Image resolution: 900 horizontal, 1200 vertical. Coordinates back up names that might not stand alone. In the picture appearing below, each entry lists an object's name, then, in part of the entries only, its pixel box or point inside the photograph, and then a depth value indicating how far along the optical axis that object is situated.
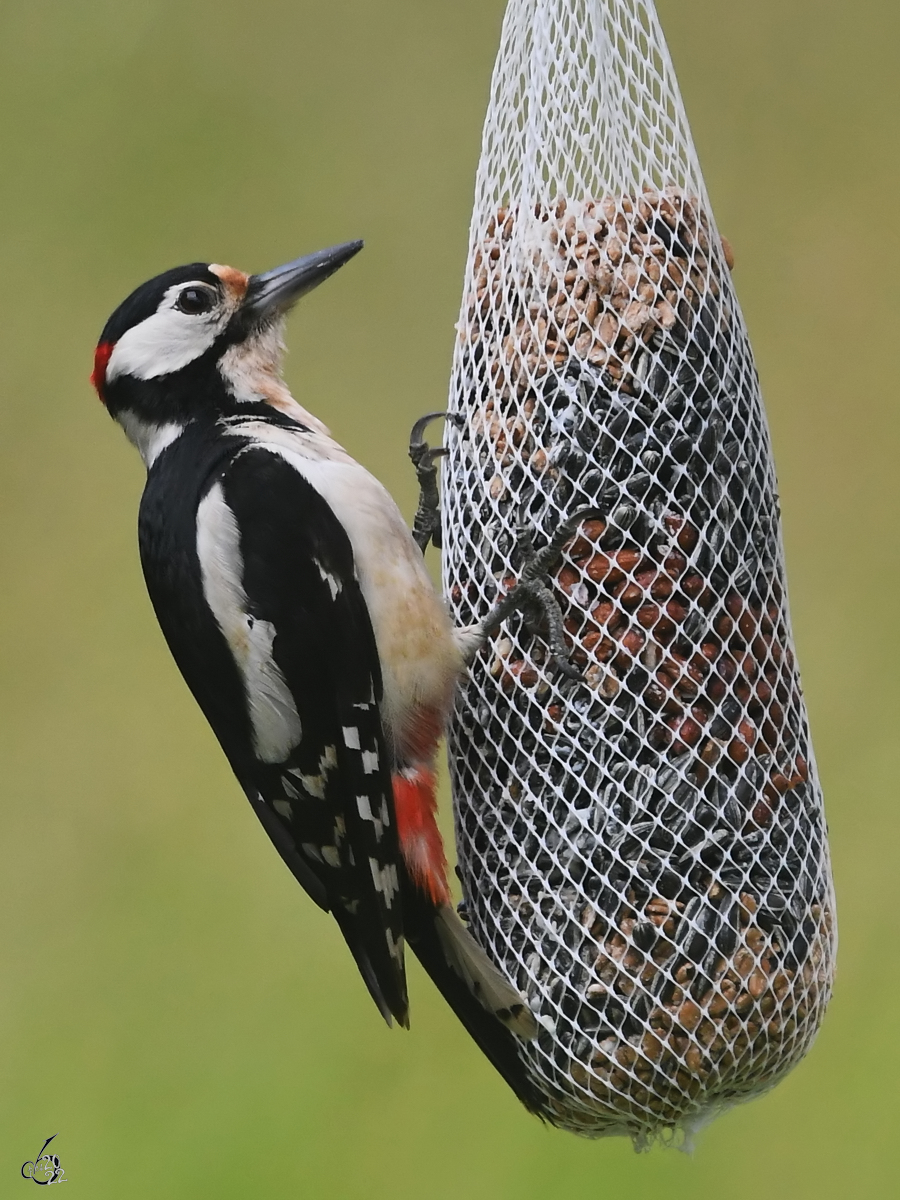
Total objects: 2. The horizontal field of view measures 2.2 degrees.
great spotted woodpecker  5.11
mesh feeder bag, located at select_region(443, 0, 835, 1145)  5.09
